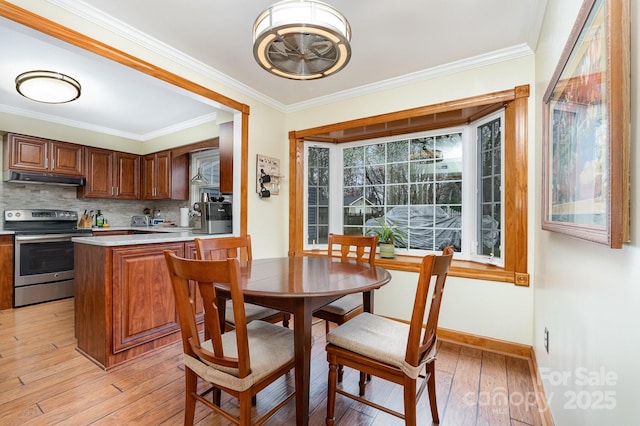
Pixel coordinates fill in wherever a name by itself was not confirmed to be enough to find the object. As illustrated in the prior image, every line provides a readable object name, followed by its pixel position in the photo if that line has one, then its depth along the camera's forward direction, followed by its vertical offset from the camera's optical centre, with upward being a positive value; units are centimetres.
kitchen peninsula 209 -66
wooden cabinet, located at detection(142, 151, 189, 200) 443 +59
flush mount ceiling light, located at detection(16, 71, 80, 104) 243 +113
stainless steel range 341 -52
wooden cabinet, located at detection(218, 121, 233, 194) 317 +64
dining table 132 -37
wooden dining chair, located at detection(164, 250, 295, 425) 110 -63
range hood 367 +49
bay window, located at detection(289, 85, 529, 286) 231 +33
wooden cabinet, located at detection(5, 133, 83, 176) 363 +80
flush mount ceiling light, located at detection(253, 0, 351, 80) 131 +88
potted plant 295 -24
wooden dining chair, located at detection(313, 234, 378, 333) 187 -62
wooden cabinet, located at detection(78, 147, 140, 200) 429 +62
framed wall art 71 +27
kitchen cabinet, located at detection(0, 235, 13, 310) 329 -68
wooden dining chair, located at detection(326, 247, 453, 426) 124 -65
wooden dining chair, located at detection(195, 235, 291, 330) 182 -63
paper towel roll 455 -5
